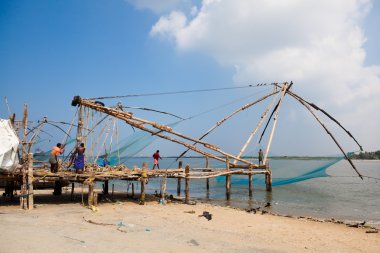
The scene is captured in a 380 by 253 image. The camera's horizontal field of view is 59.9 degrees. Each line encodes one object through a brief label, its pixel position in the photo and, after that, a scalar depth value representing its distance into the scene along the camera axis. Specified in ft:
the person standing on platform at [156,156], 54.95
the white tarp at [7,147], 31.53
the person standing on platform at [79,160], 36.24
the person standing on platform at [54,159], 37.42
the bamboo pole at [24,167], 32.55
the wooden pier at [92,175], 32.81
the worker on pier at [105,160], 51.97
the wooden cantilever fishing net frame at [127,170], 33.45
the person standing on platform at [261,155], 65.36
